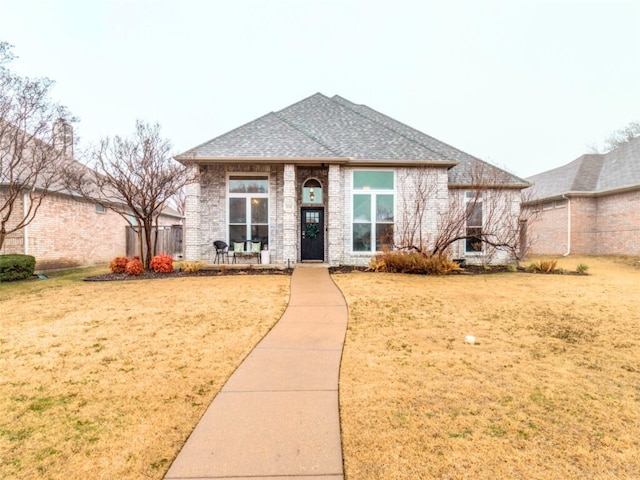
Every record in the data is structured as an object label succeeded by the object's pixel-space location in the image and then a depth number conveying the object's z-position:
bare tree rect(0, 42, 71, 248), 11.17
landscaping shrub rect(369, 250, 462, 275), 11.41
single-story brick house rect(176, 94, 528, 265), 12.45
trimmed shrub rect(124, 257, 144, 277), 11.32
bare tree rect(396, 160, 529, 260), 12.21
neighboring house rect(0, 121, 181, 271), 13.04
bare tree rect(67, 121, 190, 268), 11.70
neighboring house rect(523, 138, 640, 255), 16.94
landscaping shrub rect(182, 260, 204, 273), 11.66
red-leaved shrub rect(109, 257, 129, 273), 11.74
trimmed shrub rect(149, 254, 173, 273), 11.80
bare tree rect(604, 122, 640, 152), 31.03
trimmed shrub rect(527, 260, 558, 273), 12.38
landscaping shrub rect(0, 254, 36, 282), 10.97
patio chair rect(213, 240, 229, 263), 12.63
